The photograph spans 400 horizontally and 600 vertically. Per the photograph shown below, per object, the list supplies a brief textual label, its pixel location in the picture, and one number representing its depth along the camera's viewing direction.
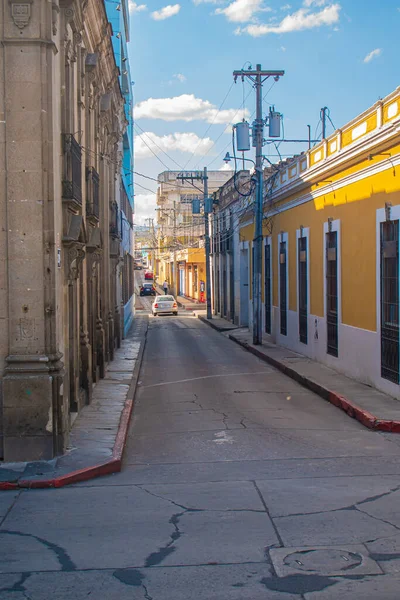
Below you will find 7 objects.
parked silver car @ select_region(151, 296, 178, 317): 46.81
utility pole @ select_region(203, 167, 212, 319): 41.84
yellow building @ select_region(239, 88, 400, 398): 13.64
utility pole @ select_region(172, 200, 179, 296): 68.50
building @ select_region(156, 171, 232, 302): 64.44
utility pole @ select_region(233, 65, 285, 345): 24.38
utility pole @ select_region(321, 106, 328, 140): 26.83
